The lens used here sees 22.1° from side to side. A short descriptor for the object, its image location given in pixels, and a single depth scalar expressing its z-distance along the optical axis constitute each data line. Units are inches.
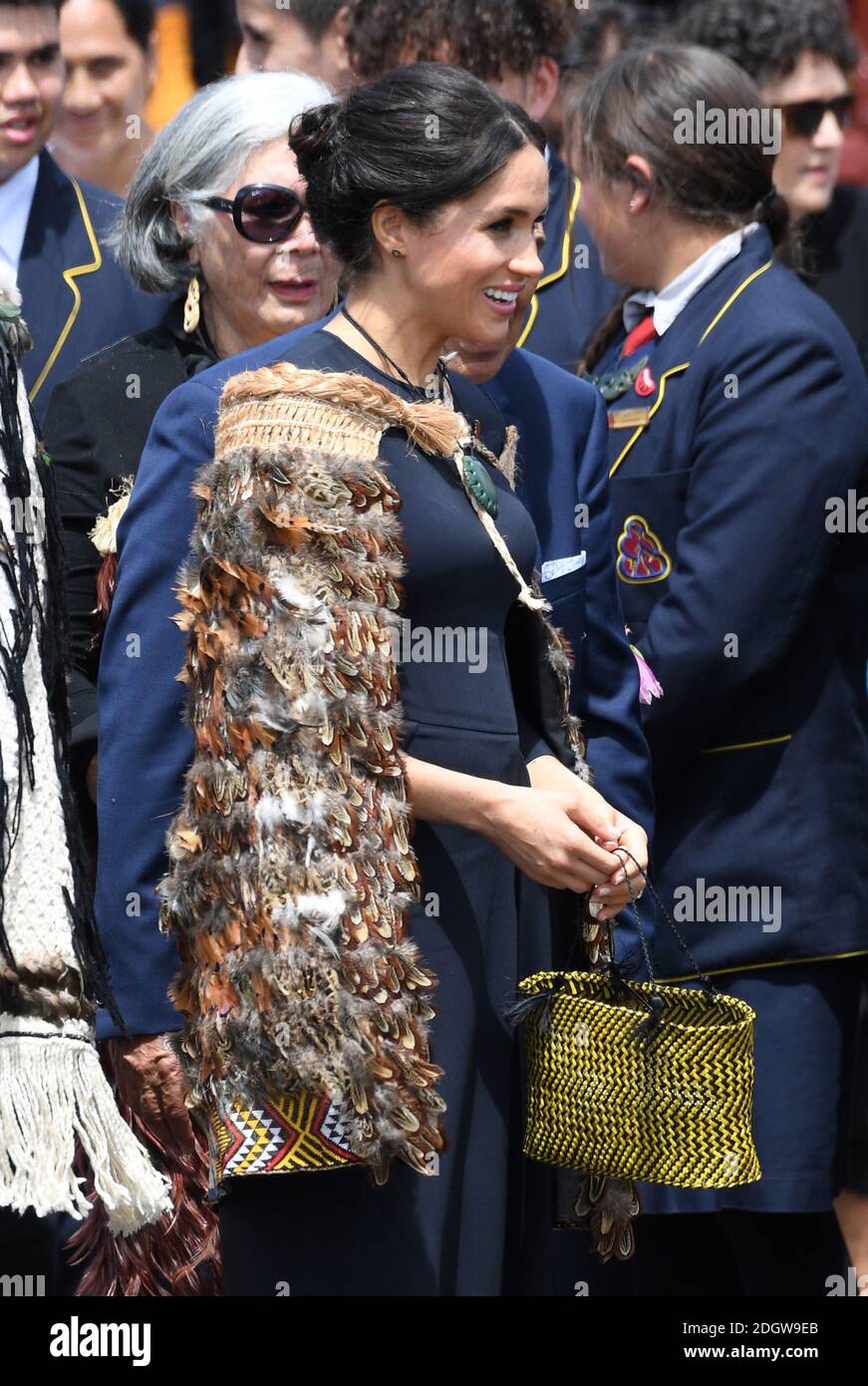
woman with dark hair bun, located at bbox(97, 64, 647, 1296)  111.0
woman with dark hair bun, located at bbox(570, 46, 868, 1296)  159.2
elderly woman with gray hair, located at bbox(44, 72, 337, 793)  146.9
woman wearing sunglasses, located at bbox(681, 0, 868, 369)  223.9
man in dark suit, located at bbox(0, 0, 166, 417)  176.7
